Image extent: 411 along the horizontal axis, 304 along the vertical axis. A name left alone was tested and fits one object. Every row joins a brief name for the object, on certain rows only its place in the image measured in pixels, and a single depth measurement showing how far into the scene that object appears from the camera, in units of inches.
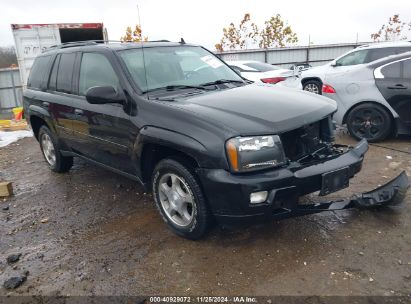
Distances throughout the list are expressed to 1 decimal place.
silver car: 230.7
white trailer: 414.3
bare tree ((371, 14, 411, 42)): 1237.1
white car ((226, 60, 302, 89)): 362.0
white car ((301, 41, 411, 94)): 352.5
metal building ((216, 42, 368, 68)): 689.6
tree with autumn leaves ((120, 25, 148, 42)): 1056.2
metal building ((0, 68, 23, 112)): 581.3
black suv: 112.5
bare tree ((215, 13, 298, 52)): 1254.9
